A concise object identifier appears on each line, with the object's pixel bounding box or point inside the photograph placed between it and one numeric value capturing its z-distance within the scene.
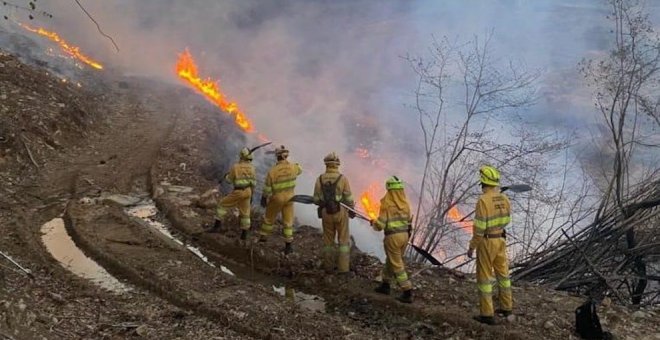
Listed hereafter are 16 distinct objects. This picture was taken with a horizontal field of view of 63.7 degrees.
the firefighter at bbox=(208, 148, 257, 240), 9.05
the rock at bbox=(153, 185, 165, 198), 11.02
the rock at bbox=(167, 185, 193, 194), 11.41
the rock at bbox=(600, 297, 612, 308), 7.45
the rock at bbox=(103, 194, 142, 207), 10.53
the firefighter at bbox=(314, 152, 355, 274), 8.12
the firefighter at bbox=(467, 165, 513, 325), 6.67
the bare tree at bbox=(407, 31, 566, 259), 13.70
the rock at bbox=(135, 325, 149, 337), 5.95
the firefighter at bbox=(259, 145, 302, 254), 8.78
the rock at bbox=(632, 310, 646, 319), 7.13
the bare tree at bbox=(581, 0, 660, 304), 10.51
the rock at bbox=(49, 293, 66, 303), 6.46
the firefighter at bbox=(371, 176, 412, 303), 7.29
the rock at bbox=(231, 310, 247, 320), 6.49
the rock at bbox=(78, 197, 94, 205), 10.09
